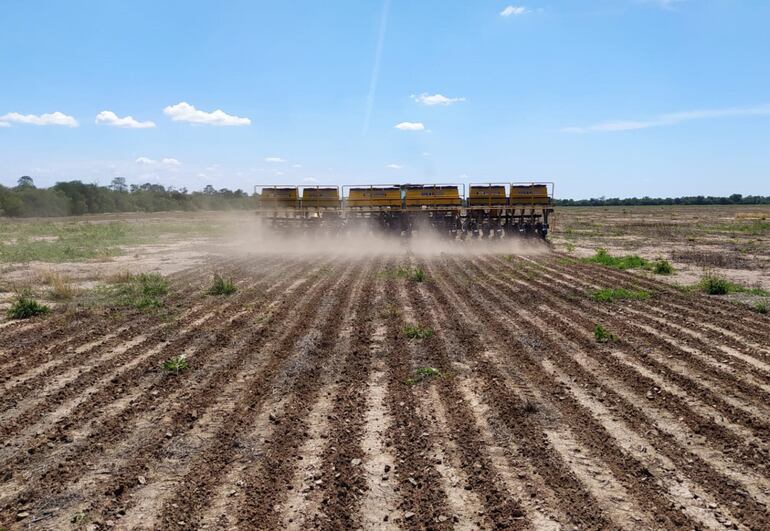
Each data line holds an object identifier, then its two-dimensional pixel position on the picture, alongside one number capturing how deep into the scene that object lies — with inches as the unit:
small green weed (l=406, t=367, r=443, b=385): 257.4
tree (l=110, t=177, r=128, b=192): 3308.1
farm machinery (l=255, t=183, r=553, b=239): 1054.4
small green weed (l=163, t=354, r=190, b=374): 270.4
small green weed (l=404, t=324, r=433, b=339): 338.3
